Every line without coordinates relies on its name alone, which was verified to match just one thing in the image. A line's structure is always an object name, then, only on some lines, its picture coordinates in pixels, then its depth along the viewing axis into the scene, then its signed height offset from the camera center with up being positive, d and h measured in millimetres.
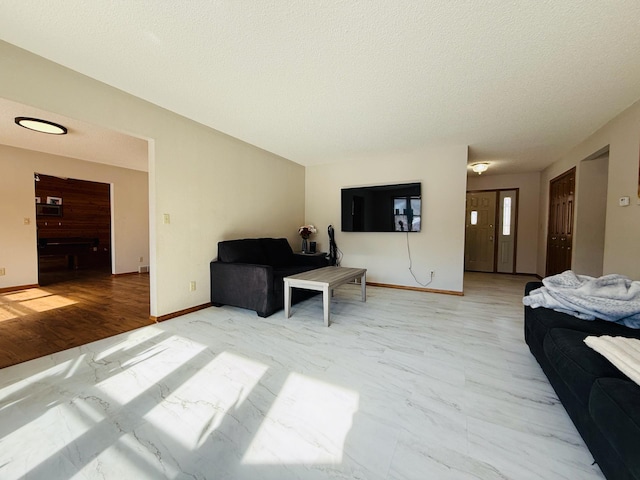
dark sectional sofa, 829 -614
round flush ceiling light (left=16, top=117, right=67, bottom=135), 2971 +1205
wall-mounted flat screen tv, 4353 +406
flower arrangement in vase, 4832 -56
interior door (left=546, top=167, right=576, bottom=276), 4148 +190
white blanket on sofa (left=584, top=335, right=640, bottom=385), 989 -499
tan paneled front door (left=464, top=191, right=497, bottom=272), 6160 +33
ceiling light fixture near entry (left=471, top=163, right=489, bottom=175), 4879 +1247
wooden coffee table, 2801 -580
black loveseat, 3059 -579
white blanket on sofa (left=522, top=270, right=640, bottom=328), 1586 -419
